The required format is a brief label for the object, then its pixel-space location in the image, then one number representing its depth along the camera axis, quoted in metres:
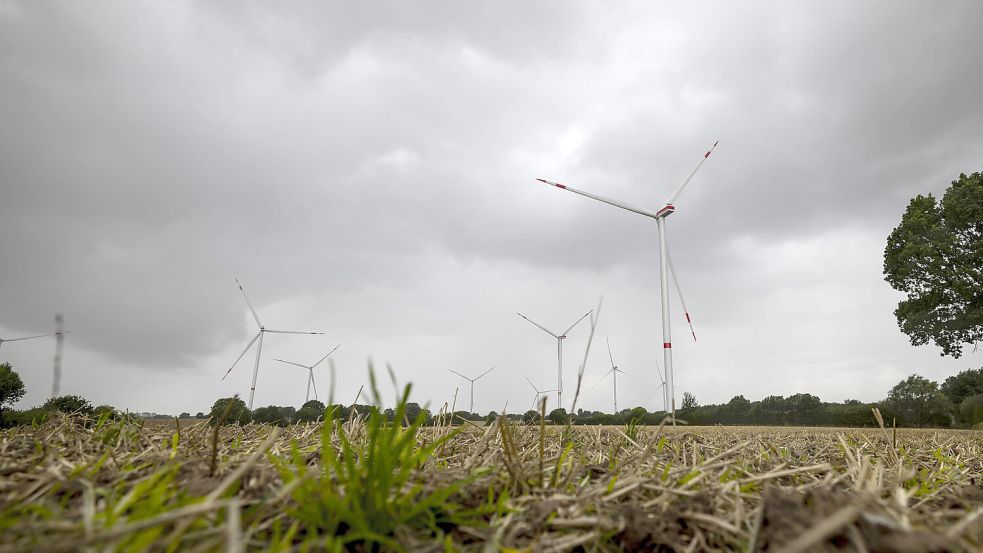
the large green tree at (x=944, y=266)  45.47
